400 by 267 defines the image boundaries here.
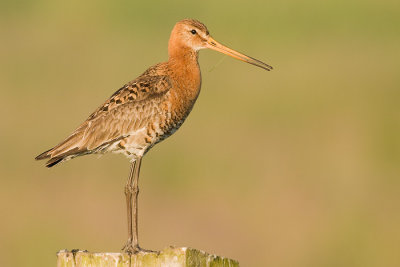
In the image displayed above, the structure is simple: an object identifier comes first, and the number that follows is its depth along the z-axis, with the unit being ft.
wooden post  45.37
